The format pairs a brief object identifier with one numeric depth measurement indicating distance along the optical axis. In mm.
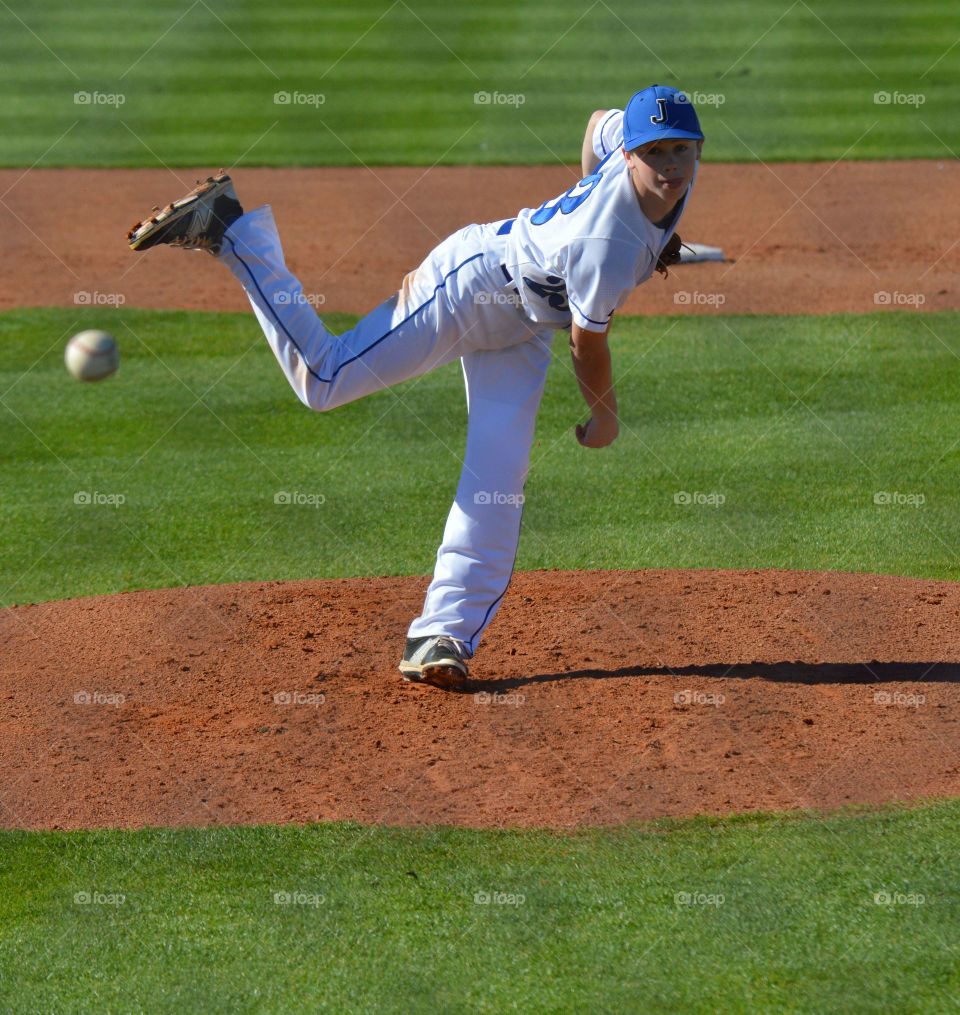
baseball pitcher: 8883
